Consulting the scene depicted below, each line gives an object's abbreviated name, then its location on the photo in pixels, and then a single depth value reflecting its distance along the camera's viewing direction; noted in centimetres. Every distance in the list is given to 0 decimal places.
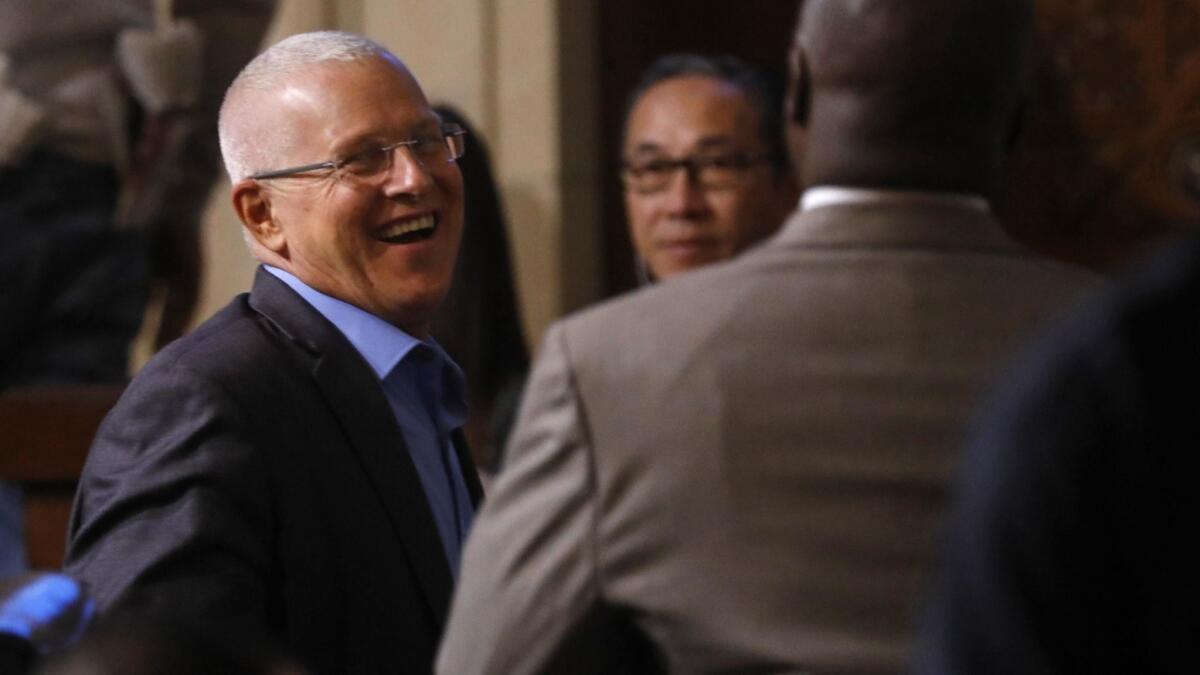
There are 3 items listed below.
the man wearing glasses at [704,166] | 836
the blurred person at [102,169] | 1076
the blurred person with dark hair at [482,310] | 1080
